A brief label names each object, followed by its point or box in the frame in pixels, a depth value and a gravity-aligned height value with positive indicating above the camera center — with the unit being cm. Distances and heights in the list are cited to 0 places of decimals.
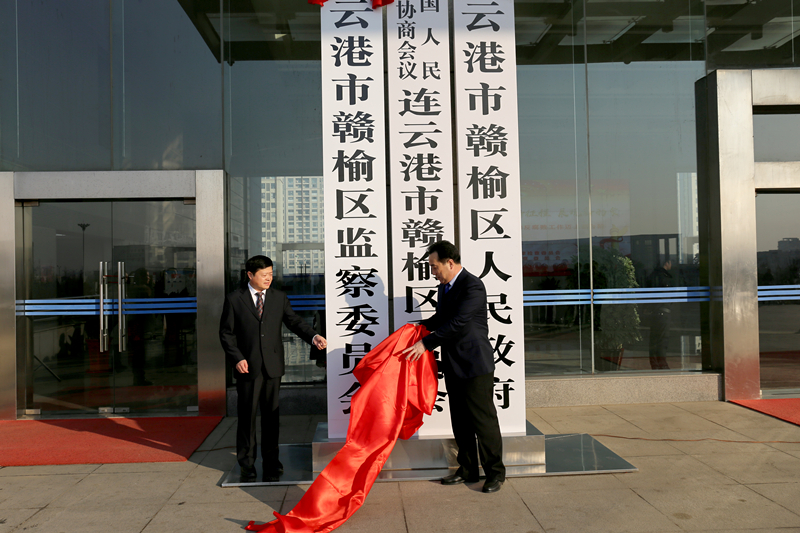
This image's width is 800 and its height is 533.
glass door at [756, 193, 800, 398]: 696 -14
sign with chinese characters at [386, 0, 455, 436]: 460 +100
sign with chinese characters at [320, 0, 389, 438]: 455 +66
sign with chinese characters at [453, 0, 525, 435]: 459 +75
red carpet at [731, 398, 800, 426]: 584 -154
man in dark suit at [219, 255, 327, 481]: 443 -61
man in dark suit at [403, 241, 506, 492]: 403 -62
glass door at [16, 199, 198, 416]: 649 -31
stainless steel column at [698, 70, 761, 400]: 666 +40
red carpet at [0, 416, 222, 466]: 492 -156
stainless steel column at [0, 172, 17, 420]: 636 -27
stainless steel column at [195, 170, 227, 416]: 636 -14
